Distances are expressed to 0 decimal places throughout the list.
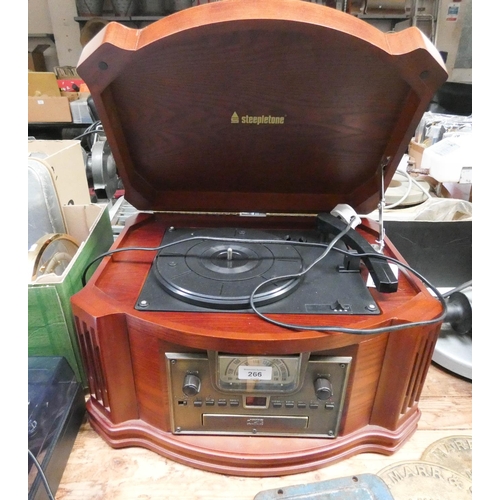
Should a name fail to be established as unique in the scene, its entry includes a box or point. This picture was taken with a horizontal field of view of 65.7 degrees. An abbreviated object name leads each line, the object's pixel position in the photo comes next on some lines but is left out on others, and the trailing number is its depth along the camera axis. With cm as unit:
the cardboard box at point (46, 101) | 204
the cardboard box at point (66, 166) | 101
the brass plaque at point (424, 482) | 63
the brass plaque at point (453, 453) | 67
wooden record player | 56
